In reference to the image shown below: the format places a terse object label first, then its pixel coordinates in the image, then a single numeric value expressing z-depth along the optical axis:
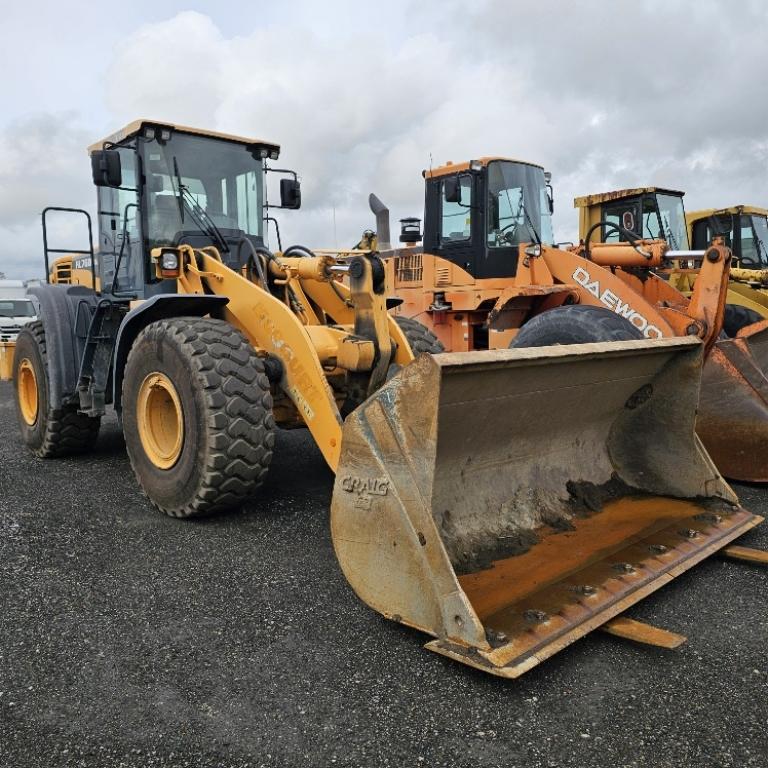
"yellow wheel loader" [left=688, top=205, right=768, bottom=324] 12.07
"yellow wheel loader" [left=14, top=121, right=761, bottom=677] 2.87
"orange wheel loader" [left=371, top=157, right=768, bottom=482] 5.05
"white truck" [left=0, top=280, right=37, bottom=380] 16.55
